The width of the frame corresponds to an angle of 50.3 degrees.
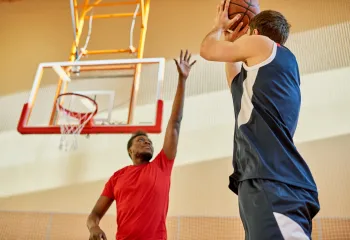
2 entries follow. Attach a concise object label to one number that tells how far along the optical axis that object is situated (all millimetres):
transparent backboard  3504
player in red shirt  2180
